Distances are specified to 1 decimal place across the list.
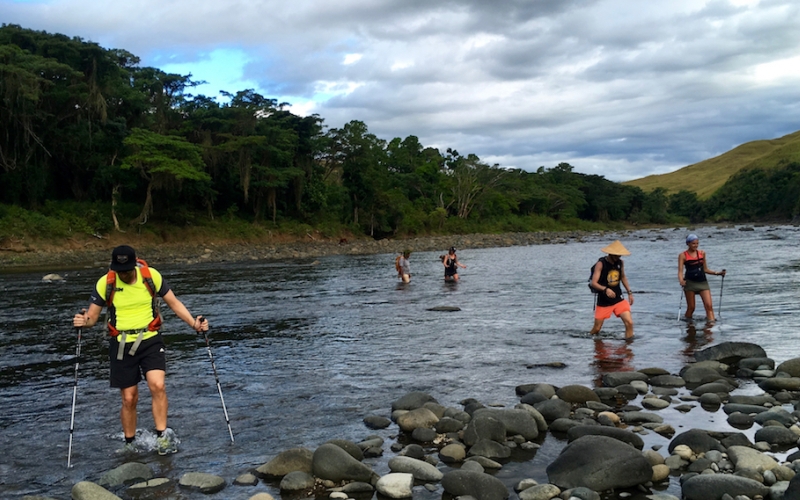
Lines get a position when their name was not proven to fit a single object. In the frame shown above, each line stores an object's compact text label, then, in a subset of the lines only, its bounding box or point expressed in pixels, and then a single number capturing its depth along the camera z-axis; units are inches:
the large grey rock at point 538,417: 290.8
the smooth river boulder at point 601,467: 223.1
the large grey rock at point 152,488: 231.3
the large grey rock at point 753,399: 313.2
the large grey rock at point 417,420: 294.7
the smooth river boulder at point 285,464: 246.2
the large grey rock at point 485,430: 271.1
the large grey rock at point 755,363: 385.7
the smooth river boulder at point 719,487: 209.5
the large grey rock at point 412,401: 326.0
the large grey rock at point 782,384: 341.4
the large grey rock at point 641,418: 294.7
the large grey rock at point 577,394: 327.9
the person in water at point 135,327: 270.1
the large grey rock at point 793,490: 194.5
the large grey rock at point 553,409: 302.7
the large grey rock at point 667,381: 360.2
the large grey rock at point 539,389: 338.7
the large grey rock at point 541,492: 215.6
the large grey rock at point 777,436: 260.1
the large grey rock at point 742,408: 299.7
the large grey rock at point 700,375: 362.3
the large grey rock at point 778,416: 278.6
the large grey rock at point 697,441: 251.4
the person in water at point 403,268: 1013.3
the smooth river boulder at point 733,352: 405.7
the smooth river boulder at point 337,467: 237.0
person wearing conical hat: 497.0
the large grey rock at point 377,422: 307.3
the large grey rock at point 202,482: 233.8
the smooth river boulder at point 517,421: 280.8
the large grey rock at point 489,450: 259.1
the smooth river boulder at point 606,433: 259.1
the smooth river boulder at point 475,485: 218.7
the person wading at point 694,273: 571.8
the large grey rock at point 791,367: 362.3
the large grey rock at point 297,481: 233.0
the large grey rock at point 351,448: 260.4
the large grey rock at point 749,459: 226.8
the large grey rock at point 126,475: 239.5
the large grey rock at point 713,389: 337.7
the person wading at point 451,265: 1011.9
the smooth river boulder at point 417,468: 236.8
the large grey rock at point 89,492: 218.7
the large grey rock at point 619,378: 362.3
